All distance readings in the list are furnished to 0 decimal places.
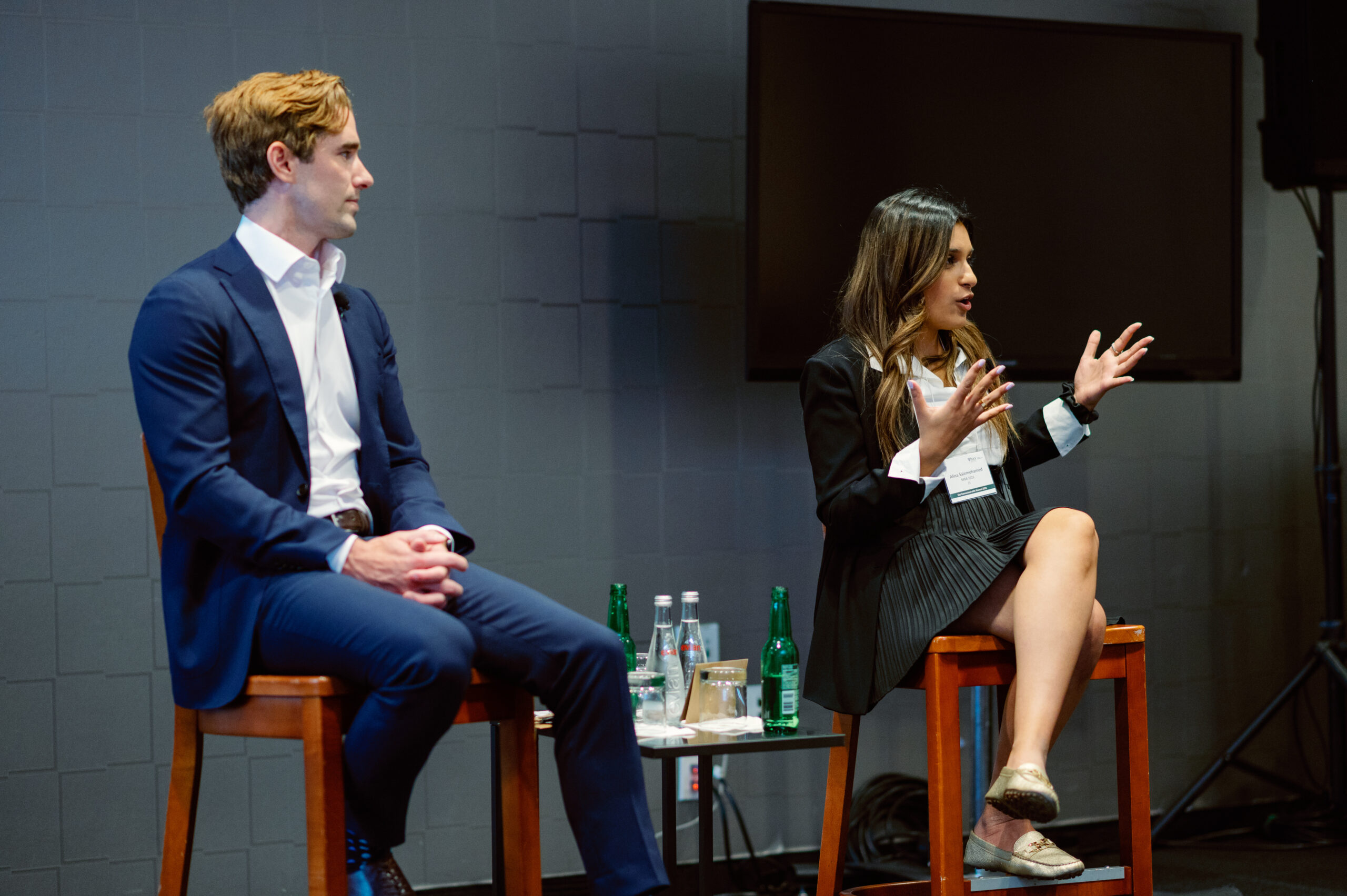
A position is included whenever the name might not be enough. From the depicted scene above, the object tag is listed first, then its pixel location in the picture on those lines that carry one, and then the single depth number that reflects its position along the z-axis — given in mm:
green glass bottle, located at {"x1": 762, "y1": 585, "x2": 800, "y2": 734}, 4734
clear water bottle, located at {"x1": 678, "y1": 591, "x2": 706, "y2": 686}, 5133
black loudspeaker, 6934
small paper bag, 4777
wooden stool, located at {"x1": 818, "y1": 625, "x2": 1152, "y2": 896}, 4461
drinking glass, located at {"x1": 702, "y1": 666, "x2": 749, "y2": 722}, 4781
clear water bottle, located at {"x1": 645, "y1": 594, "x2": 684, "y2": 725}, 4891
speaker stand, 6941
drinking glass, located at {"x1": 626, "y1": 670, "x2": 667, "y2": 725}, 4863
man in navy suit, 3641
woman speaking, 4422
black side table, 4344
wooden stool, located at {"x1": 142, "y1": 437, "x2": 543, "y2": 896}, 3584
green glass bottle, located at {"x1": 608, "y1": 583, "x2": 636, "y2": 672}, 5074
